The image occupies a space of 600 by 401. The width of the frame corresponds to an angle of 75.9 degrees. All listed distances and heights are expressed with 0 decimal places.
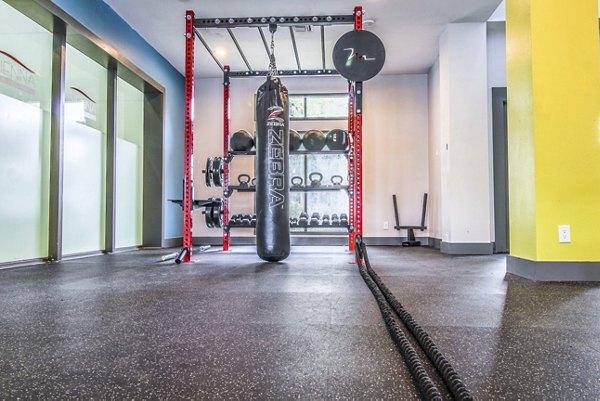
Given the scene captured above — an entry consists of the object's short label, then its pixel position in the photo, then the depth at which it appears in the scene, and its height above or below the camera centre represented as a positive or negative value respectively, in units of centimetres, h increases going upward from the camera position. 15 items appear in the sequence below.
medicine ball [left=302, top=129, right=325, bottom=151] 503 +89
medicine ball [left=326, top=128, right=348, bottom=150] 491 +88
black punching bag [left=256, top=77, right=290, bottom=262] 364 +34
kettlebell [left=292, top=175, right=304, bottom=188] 647 +49
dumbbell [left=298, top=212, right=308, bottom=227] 495 -15
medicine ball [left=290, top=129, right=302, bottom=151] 507 +90
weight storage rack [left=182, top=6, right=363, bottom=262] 384 +100
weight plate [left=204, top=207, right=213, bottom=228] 479 -7
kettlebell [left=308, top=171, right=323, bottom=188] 509 +34
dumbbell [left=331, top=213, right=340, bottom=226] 478 -16
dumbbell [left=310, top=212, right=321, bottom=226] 488 -17
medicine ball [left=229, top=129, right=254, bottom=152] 493 +86
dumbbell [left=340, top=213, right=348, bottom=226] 474 -14
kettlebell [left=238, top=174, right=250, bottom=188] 497 +32
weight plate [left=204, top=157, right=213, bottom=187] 476 +47
